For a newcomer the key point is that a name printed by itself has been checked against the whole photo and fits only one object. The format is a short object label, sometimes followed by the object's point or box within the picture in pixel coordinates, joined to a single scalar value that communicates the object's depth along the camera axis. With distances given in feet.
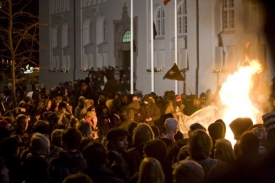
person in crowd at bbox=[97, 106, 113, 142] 56.34
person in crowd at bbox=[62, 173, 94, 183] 17.56
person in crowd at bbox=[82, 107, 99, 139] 51.98
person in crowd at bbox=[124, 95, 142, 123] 54.16
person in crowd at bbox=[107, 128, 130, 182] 25.38
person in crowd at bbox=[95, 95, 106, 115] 59.55
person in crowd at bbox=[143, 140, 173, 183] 24.64
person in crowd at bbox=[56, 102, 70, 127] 49.08
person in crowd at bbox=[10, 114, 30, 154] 35.50
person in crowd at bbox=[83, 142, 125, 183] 22.06
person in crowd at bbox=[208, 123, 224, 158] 30.17
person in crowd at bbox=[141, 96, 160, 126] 58.79
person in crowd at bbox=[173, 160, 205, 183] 19.52
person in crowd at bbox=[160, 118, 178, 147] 33.83
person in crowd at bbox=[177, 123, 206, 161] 27.73
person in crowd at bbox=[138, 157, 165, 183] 20.22
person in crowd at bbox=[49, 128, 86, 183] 24.57
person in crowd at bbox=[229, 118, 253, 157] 30.50
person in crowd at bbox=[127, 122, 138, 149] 34.06
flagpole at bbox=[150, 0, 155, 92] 94.34
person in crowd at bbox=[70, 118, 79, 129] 40.31
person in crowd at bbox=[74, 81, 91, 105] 75.41
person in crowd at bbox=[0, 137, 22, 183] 25.31
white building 92.79
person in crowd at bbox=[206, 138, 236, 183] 22.54
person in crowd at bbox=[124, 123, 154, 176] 27.84
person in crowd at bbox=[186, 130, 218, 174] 24.81
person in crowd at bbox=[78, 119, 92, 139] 34.40
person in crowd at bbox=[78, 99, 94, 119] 53.78
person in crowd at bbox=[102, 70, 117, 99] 86.06
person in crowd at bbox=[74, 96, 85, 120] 56.47
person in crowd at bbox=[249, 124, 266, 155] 30.35
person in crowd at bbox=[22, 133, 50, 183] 23.42
